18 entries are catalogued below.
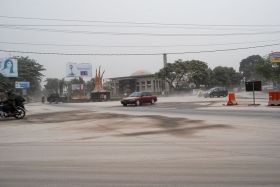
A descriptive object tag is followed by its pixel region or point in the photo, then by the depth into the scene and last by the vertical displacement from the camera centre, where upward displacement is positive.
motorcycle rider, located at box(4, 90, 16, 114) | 25.73 -0.54
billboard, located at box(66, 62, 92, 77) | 82.95 +4.28
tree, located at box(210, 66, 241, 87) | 109.09 +3.19
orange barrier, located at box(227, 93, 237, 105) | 36.62 -1.01
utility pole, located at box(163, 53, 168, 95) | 84.44 +5.94
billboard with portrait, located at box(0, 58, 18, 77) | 62.16 +3.86
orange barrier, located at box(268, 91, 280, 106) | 32.91 -0.83
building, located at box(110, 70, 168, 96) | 109.84 +1.71
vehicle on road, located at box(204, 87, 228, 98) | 65.25 -0.56
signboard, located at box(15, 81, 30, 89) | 78.62 +1.51
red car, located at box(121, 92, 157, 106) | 44.31 -0.89
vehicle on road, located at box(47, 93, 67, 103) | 76.22 -1.04
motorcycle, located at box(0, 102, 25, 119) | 25.70 -1.12
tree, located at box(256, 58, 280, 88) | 78.53 +3.19
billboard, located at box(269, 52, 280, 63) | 62.44 +4.56
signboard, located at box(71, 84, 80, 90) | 96.44 +1.08
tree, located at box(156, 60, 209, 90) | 94.00 +3.47
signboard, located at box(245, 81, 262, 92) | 35.73 +0.16
